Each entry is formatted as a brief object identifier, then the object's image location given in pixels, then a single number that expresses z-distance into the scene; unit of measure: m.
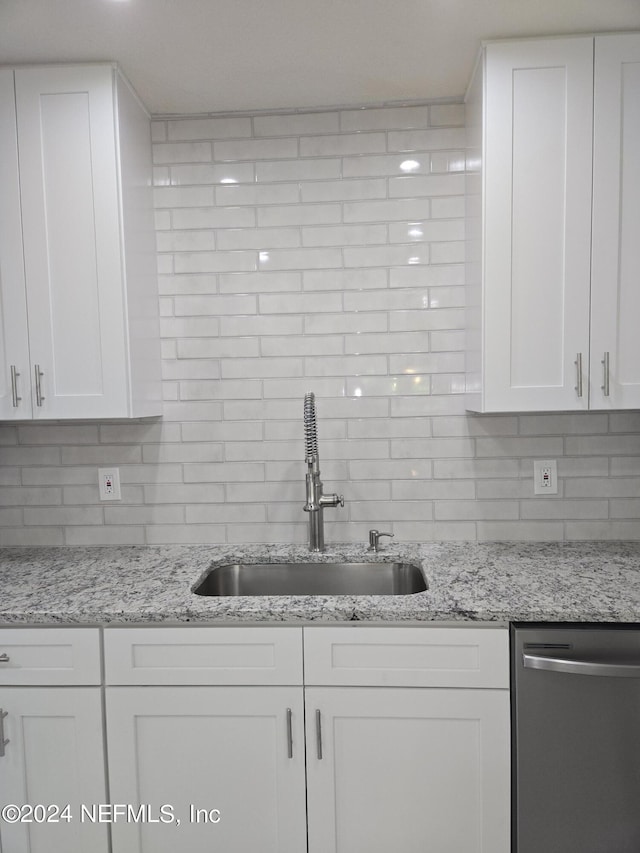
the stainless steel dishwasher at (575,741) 1.55
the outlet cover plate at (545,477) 2.21
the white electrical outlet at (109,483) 2.30
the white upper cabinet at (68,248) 1.90
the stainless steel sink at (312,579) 2.10
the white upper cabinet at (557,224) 1.82
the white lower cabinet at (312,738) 1.61
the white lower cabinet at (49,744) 1.66
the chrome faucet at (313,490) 2.07
